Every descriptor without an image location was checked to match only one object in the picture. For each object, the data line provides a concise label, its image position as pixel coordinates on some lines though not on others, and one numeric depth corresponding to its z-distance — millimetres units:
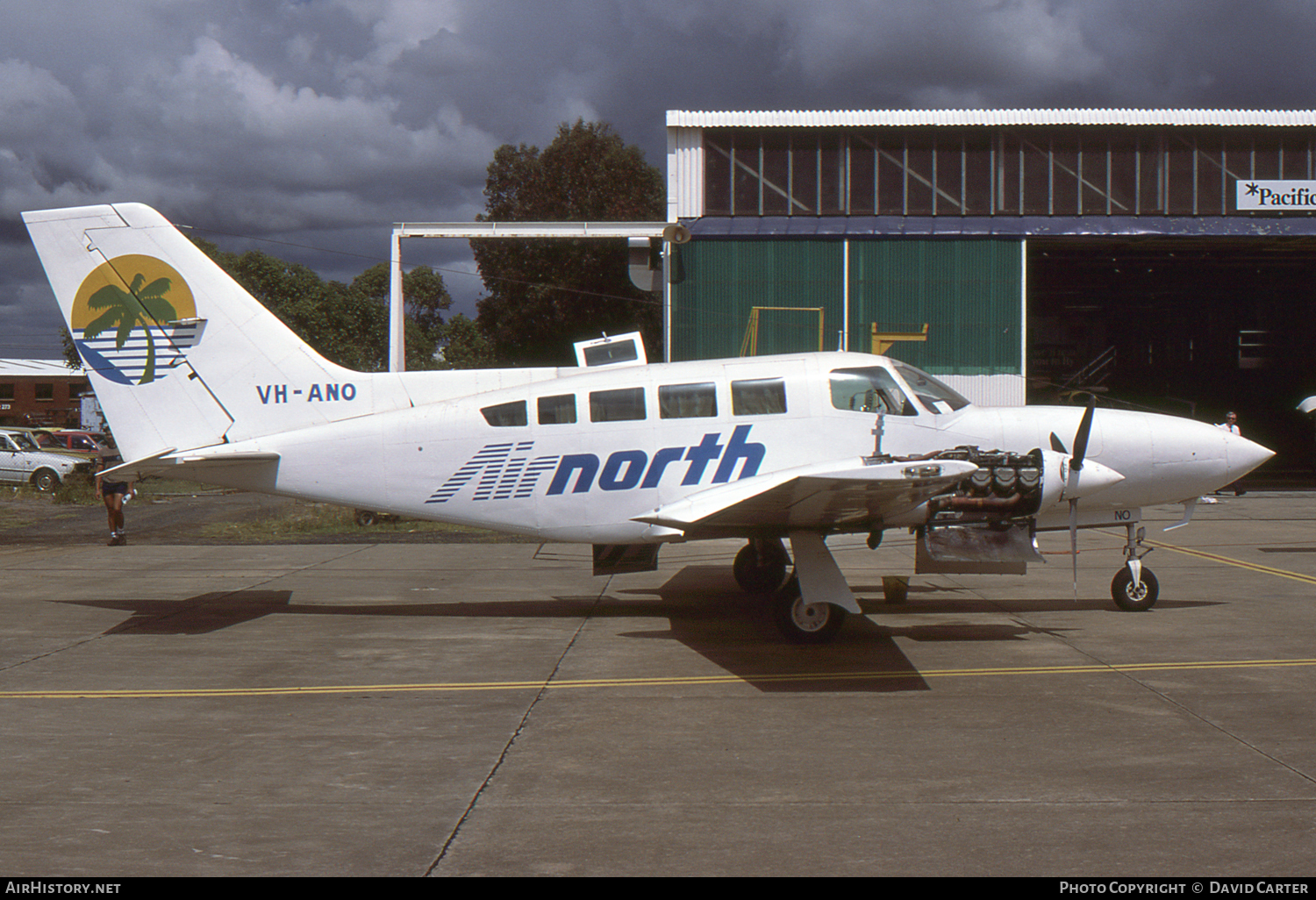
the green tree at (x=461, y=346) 75688
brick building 93438
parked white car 31812
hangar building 30812
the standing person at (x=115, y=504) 18844
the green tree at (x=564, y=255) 48531
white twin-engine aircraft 10180
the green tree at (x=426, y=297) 81500
